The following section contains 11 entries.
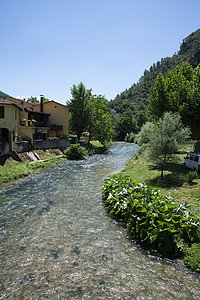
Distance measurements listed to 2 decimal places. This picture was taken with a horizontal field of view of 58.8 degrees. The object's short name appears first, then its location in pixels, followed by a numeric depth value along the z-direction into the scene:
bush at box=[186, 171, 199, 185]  16.85
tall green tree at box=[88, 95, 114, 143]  54.52
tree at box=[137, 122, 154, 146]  51.12
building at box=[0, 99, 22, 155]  27.62
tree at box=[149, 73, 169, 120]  28.71
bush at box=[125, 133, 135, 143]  91.62
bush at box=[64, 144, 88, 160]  39.15
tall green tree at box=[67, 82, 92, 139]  51.67
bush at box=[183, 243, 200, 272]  7.44
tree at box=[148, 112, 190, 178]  17.80
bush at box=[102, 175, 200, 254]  8.57
